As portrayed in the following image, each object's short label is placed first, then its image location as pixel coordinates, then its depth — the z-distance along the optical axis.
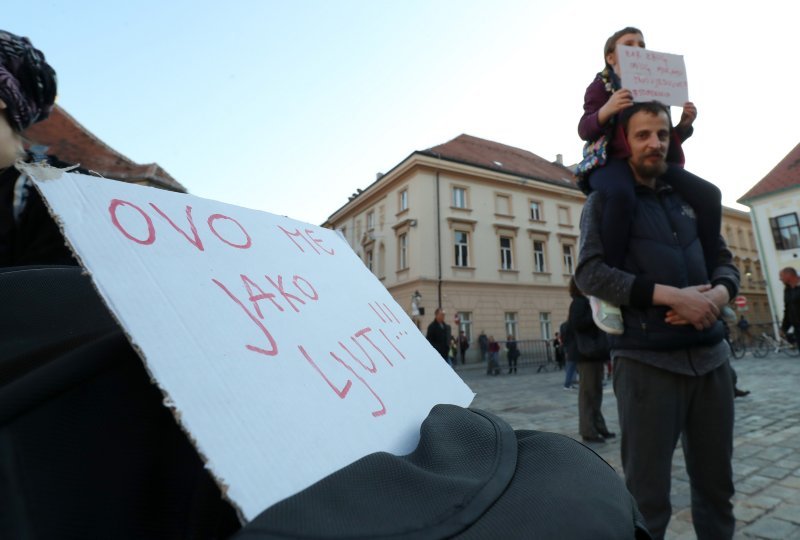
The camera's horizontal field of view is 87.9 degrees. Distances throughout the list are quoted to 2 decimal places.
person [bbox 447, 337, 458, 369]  16.13
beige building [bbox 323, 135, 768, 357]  18.16
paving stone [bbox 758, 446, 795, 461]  2.89
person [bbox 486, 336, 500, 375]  13.03
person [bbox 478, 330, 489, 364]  17.39
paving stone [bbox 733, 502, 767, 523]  2.00
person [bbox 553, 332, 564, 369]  13.58
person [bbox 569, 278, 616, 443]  3.82
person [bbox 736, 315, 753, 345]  15.75
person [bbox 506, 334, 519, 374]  13.65
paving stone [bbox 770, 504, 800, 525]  1.96
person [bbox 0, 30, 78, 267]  0.72
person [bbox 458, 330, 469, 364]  16.77
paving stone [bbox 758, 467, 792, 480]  2.52
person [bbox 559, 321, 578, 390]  5.52
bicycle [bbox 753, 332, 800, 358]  13.21
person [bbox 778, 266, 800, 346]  6.65
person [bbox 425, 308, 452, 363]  7.61
